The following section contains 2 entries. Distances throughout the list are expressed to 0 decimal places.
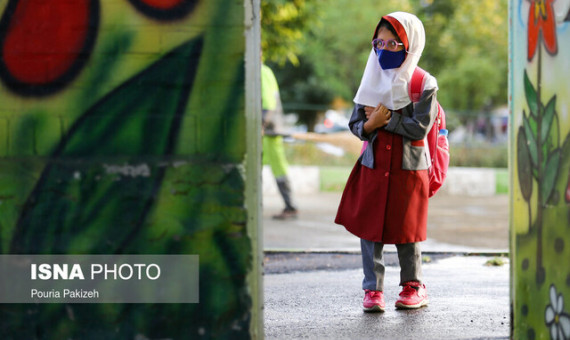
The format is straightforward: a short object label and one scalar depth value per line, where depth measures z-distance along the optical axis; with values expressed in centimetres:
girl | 1012
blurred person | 1997
